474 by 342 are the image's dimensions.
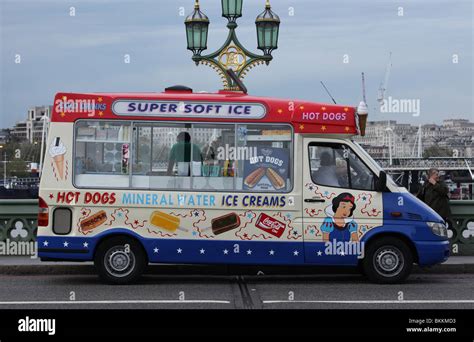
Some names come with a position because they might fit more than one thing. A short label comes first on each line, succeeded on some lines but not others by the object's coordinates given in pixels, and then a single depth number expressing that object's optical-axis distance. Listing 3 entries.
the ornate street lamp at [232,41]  20.25
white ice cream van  13.05
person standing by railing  15.70
